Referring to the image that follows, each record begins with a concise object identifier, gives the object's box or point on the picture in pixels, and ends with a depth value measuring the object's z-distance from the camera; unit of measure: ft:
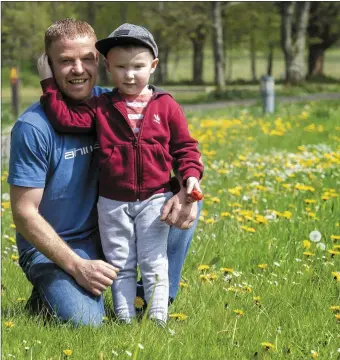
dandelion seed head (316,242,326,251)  14.72
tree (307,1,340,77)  143.23
